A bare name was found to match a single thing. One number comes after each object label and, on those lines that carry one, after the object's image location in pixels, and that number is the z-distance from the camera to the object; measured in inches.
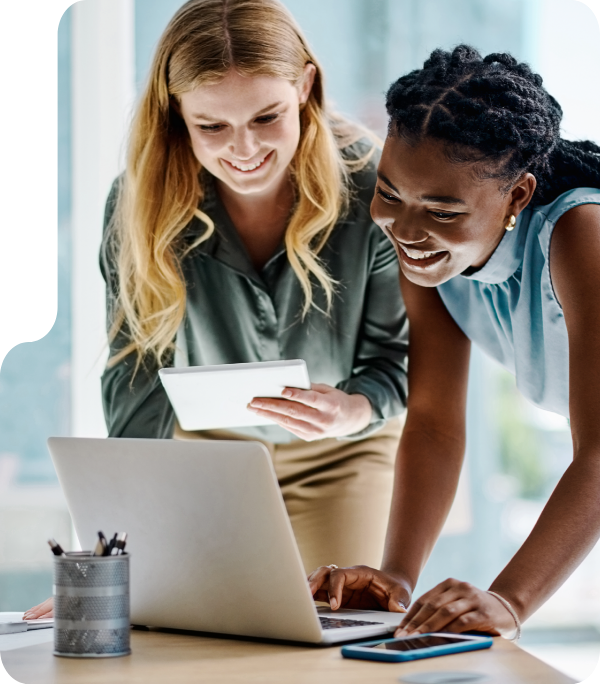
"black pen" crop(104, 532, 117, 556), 79.4
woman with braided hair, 86.5
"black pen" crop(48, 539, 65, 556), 79.3
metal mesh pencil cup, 78.6
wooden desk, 74.6
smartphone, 76.9
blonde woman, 112.7
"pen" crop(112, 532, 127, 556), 79.7
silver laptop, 79.0
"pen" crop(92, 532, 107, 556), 79.2
